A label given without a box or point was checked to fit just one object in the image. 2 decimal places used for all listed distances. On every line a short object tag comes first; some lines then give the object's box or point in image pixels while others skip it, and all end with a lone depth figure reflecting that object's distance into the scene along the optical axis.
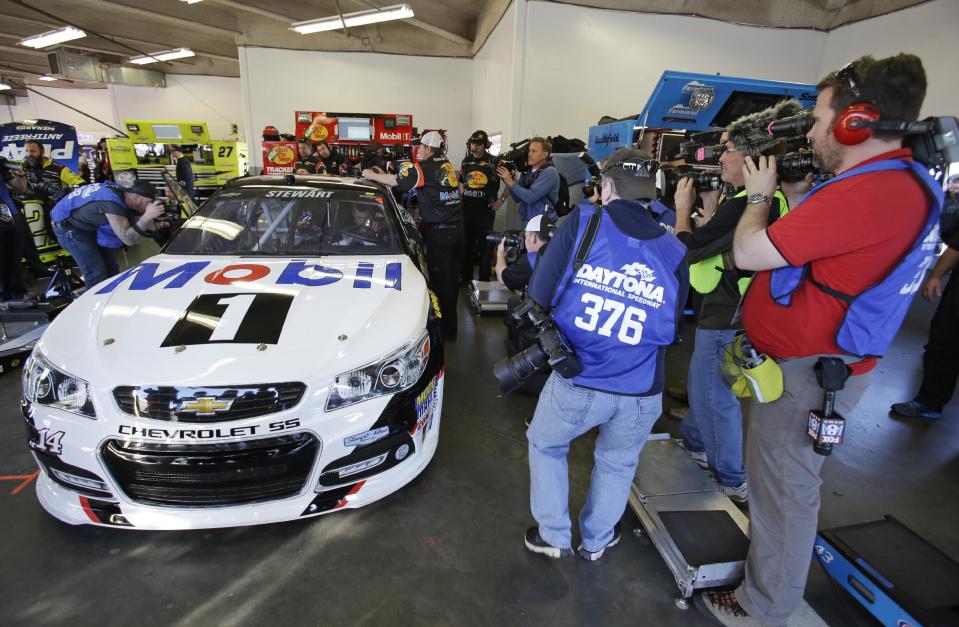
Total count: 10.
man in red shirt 1.17
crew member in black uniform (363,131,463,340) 3.84
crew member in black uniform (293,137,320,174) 7.18
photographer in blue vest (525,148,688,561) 1.43
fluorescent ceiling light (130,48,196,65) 11.59
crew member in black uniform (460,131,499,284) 5.46
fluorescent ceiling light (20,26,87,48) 9.26
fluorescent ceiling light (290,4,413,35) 7.70
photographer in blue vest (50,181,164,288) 3.43
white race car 1.61
